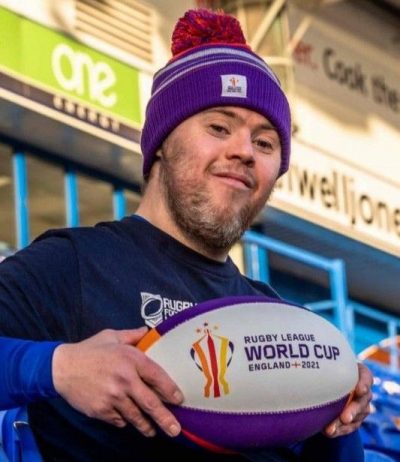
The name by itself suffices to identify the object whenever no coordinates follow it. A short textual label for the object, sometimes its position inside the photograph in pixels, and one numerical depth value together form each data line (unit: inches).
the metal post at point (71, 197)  468.1
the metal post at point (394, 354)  504.2
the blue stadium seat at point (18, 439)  138.5
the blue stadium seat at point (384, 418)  293.0
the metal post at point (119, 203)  486.9
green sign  425.1
